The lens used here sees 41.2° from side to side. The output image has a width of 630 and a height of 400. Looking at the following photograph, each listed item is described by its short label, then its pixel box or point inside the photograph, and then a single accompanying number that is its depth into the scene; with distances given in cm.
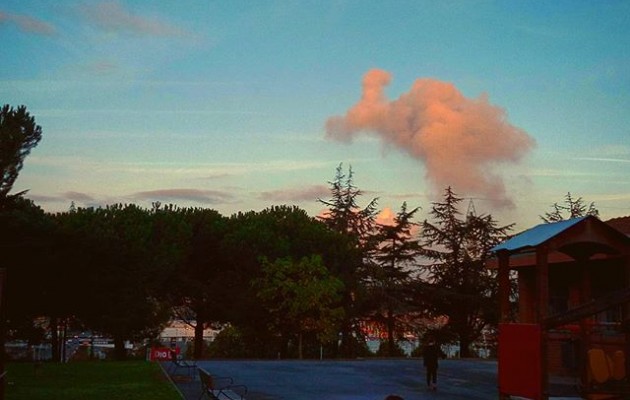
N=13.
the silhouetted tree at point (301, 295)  4762
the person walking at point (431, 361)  2406
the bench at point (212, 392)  1655
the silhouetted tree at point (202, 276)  4966
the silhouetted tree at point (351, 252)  5394
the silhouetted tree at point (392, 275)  5725
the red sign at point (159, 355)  3869
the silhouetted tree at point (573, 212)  6197
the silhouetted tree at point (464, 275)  5503
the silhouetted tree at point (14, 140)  3762
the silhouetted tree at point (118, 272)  4331
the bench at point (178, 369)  2765
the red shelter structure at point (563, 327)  1575
